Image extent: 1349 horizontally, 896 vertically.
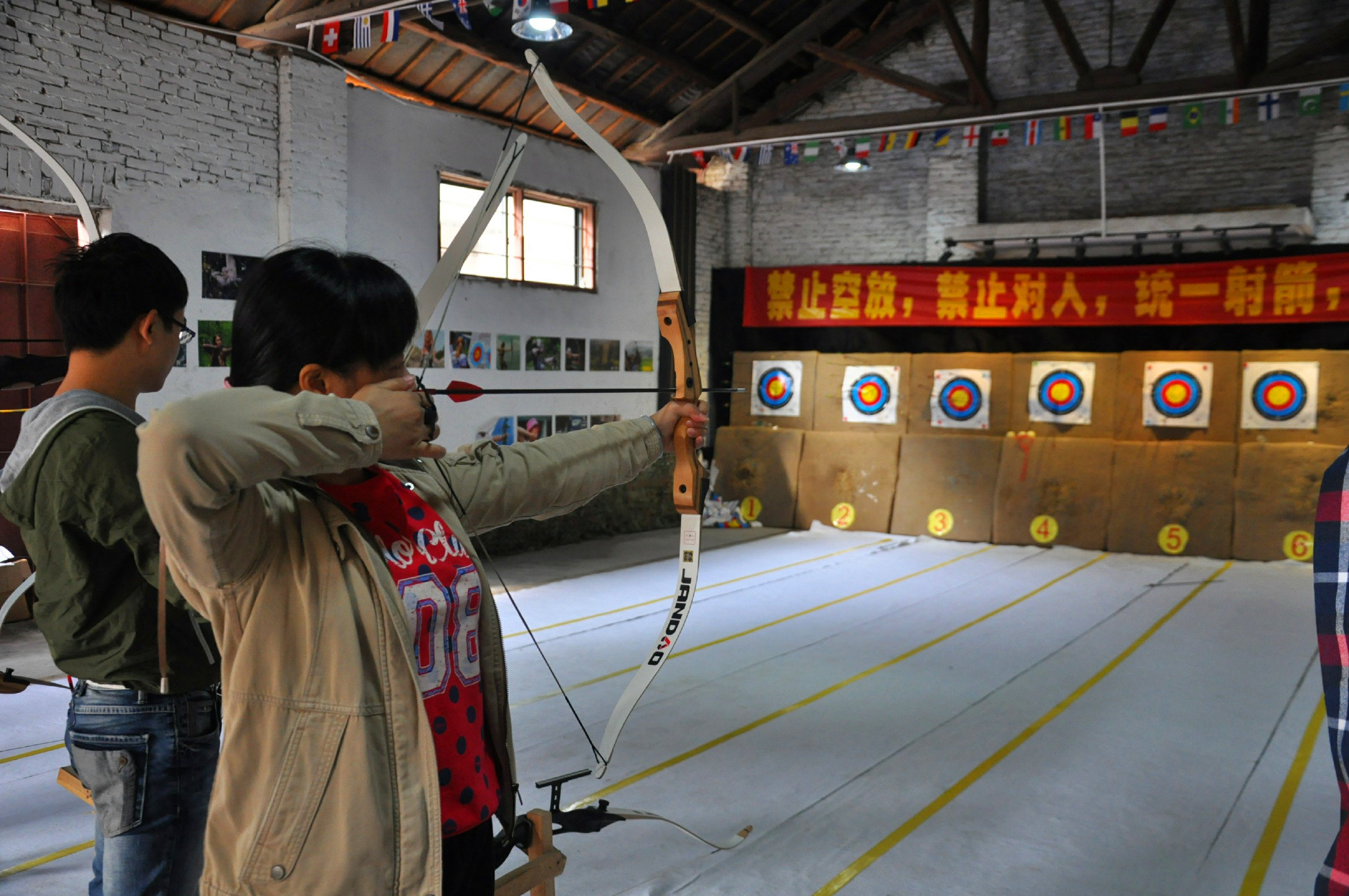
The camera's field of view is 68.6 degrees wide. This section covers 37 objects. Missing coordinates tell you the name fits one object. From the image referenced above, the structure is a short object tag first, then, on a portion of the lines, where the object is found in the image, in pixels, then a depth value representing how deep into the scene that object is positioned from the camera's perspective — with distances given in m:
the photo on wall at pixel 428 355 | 4.66
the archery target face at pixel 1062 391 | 6.95
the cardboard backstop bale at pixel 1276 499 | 6.15
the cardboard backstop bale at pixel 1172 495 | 6.39
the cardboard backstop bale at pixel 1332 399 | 6.22
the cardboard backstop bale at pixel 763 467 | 7.62
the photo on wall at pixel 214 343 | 4.47
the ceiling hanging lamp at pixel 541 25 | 4.00
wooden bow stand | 1.47
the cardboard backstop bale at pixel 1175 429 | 6.53
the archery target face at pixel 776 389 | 7.84
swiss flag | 4.54
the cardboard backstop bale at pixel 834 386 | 7.60
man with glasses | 1.12
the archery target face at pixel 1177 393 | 6.61
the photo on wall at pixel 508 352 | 6.14
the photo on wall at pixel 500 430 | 5.99
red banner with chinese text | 6.28
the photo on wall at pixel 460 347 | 5.82
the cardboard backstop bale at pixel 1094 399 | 6.88
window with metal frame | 5.95
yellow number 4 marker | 6.80
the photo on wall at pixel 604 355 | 6.89
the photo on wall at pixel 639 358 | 7.20
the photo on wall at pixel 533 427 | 6.26
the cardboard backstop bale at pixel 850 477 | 7.37
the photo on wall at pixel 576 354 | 6.68
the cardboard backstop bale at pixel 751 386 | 7.79
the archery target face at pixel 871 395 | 7.53
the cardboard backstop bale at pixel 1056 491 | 6.72
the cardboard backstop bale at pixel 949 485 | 7.04
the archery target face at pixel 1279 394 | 6.31
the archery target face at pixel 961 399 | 7.24
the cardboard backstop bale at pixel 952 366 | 7.17
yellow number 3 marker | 7.11
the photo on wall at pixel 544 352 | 6.36
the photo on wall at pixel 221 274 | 4.51
